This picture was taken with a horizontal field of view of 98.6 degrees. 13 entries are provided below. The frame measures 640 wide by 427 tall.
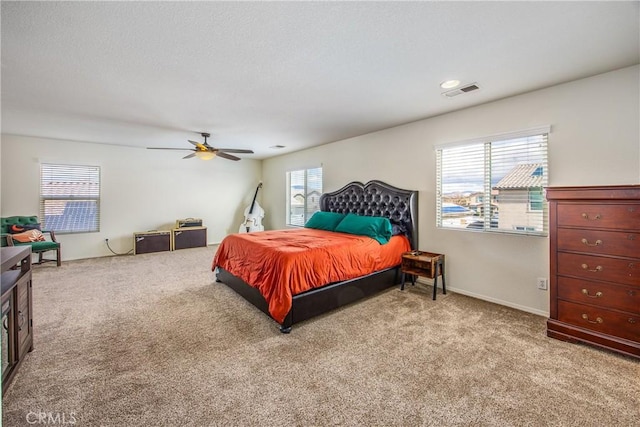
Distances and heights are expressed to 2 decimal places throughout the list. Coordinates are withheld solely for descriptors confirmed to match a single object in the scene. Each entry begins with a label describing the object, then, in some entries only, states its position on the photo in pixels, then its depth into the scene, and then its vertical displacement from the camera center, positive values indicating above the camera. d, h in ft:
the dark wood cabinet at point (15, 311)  5.90 -2.24
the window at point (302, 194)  19.74 +1.56
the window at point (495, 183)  9.68 +1.20
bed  8.72 -1.82
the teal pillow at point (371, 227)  12.39 -0.62
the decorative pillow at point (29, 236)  14.51 -1.14
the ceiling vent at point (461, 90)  9.23 +4.31
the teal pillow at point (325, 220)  15.03 -0.32
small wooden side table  10.93 -2.10
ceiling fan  14.32 +3.39
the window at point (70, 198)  16.97 +1.11
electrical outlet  9.42 -2.37
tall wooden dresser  6.89 -1.39
